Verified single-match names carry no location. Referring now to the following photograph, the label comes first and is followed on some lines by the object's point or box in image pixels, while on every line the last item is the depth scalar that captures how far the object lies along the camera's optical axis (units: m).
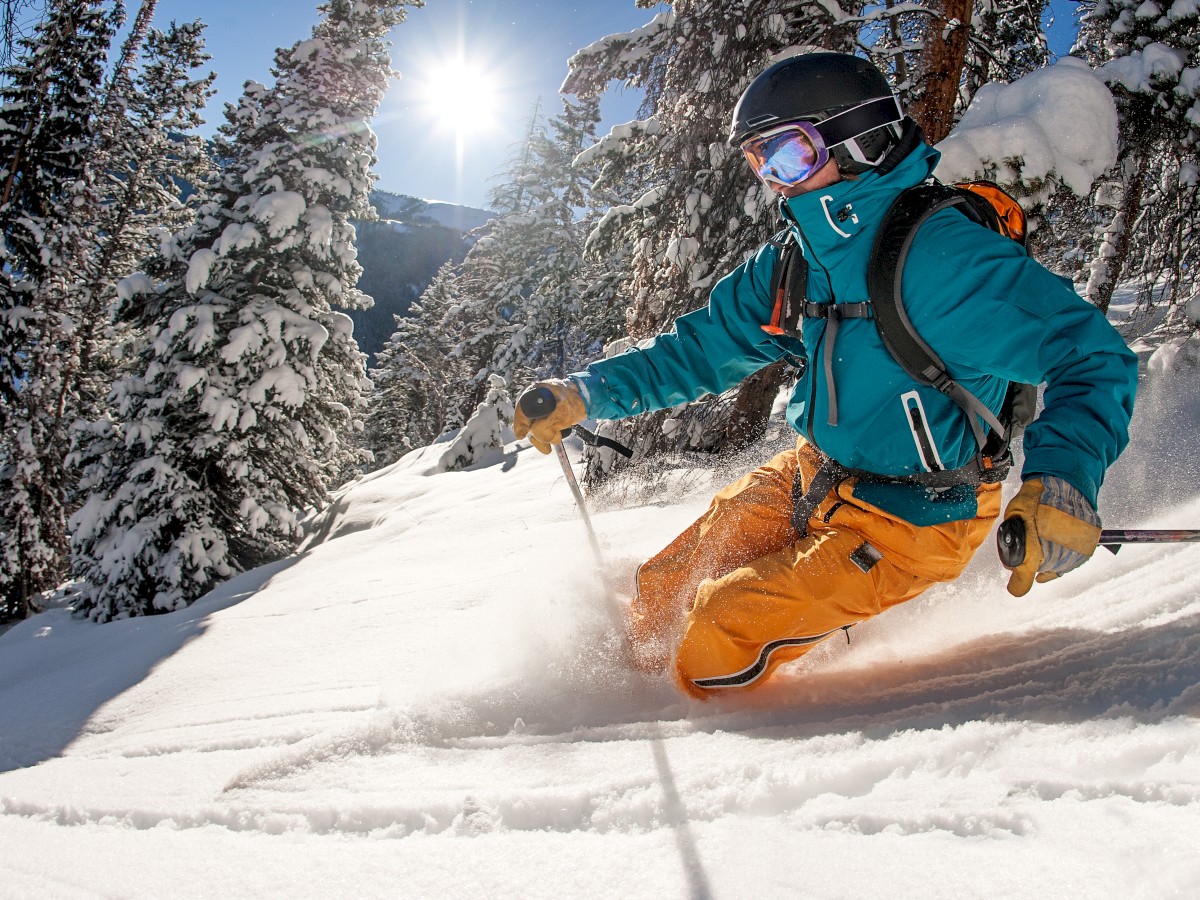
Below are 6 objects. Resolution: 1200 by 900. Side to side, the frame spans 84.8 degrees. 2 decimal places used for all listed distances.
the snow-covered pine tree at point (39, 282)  12.90
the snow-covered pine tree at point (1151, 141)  6.70
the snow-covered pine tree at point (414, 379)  34.09
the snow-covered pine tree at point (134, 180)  16.47
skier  1.87
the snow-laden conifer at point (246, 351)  11.47
